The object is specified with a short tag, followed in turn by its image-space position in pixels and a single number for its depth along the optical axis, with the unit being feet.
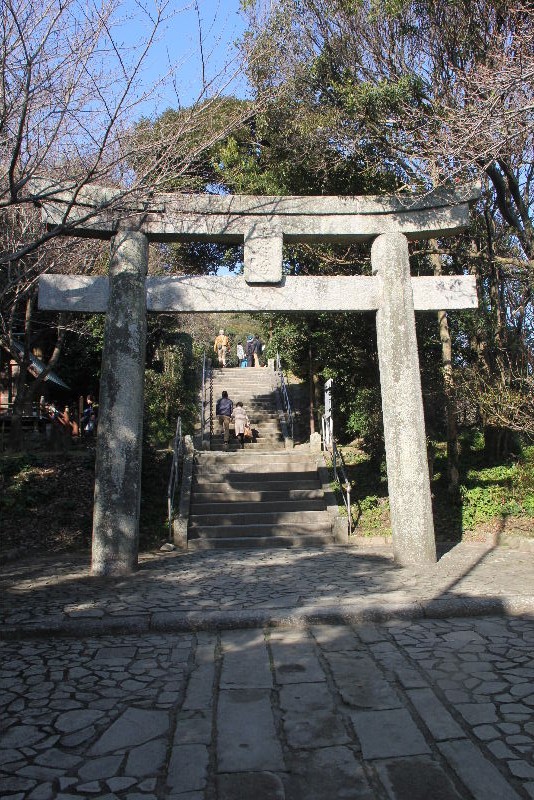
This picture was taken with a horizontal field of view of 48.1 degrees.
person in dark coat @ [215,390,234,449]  53.36
